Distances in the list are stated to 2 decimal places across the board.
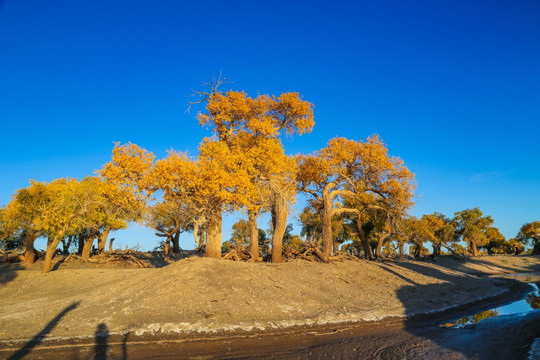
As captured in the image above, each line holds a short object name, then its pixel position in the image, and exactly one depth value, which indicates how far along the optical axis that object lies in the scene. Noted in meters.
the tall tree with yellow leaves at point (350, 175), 23.98
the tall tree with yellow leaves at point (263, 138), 20.64
